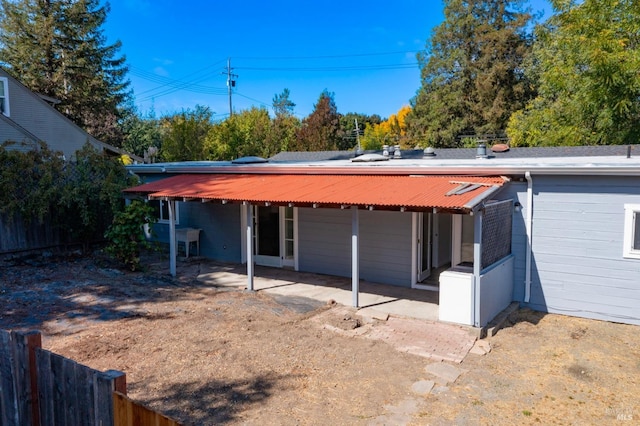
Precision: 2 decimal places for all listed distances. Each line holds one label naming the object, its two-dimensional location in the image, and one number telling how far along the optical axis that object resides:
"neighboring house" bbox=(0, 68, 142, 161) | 16.02
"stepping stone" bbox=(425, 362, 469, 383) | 5.38
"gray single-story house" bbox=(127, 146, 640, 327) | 7.19
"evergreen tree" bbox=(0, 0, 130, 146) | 27.22
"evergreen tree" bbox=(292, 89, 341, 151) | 31.48
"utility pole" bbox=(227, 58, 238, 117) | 41.21
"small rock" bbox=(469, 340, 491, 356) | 6.15
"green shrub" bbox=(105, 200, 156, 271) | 10.57
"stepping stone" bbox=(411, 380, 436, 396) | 5.02
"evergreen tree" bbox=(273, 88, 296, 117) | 40.97
